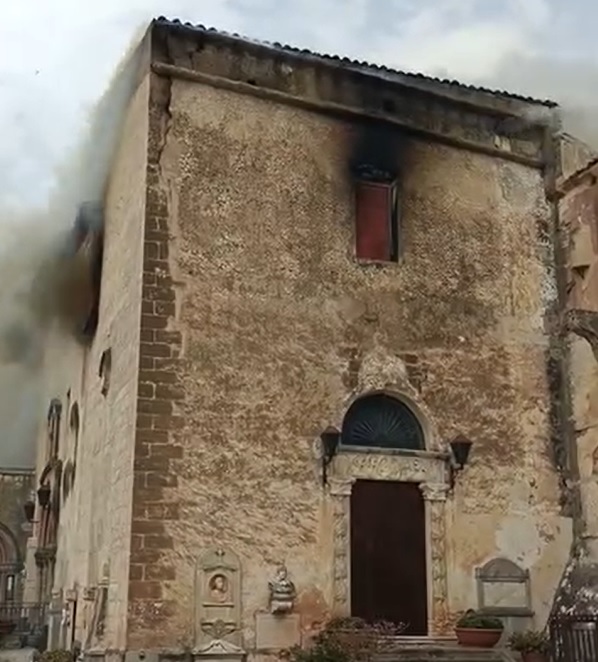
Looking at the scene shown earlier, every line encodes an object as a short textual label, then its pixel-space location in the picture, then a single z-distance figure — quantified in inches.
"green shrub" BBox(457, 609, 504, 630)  489.7
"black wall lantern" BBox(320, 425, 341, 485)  510.6
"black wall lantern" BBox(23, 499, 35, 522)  925.8
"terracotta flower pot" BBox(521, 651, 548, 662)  484.1
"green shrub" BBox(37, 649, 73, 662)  544.1
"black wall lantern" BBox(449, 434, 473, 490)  537.3
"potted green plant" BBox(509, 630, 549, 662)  485.0
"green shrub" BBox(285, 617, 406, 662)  459.8
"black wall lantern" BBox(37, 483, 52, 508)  789.9
